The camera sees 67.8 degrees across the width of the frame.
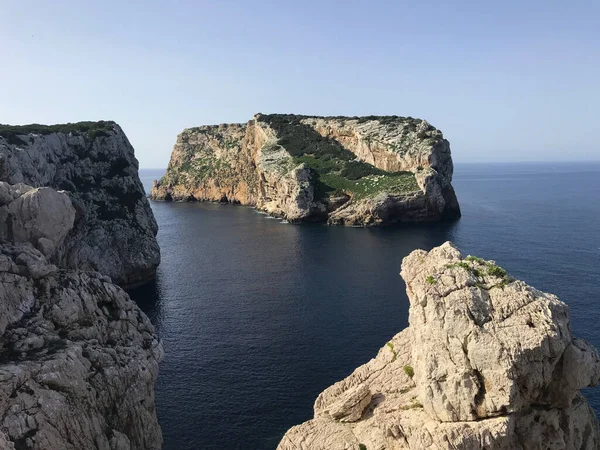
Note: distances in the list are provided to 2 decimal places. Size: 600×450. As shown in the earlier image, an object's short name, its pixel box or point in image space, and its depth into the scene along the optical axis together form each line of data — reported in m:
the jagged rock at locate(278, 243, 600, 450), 25.81
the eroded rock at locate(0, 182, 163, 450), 27.61
